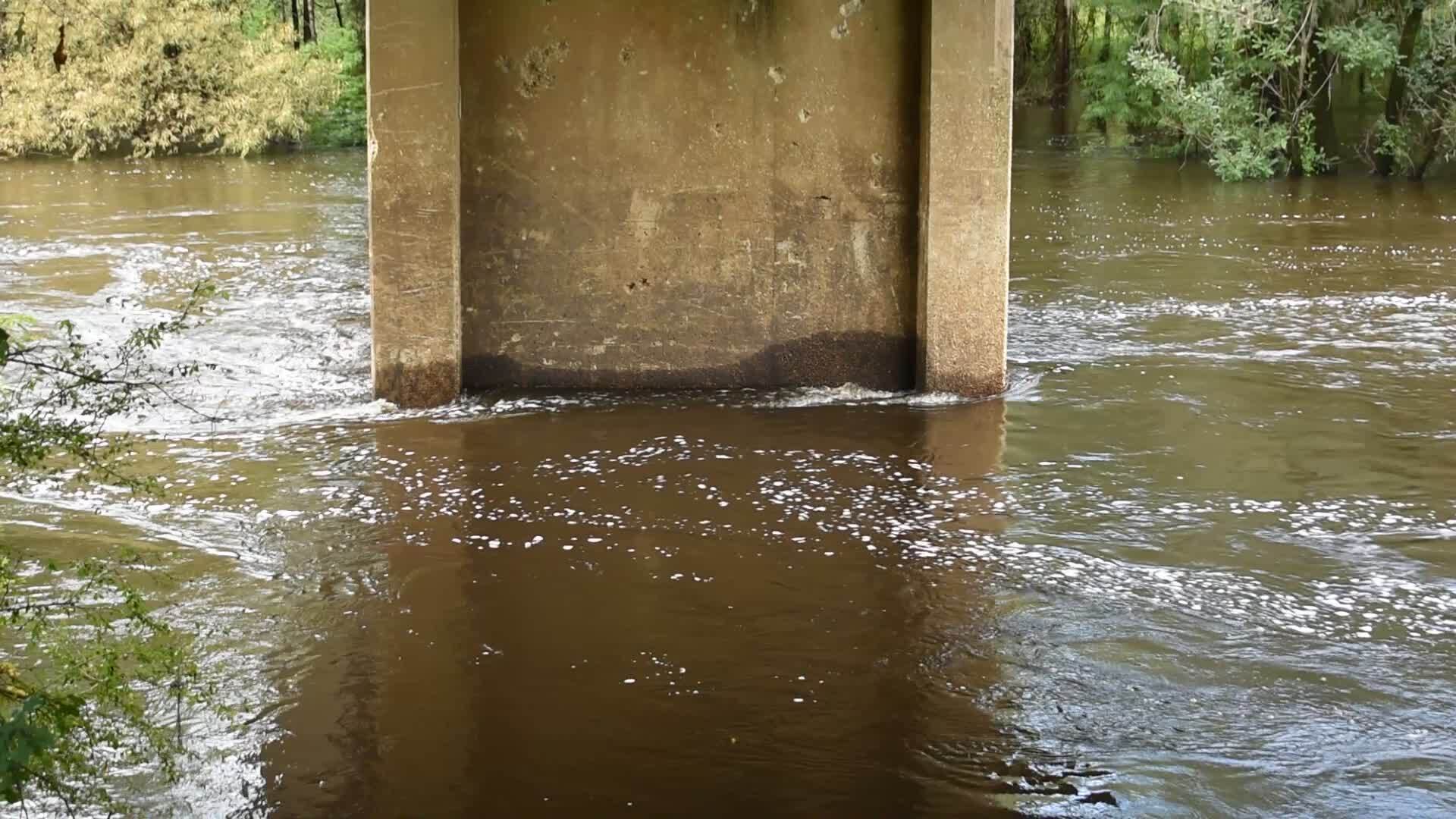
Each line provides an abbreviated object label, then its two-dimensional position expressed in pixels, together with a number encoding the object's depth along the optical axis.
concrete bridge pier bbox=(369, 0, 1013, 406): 9.79
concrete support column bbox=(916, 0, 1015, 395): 9.73
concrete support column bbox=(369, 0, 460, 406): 9.43
